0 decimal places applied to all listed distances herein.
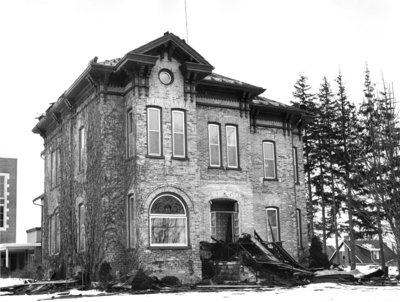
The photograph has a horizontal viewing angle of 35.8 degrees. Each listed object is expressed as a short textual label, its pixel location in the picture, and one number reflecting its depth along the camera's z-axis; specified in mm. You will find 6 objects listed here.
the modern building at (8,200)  54000
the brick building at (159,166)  25141
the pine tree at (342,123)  41906
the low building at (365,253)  80650
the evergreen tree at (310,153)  44562
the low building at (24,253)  41281
